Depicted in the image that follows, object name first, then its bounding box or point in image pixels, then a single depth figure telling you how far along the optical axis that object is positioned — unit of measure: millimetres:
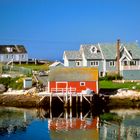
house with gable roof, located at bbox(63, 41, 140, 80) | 87188
